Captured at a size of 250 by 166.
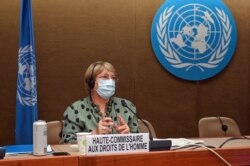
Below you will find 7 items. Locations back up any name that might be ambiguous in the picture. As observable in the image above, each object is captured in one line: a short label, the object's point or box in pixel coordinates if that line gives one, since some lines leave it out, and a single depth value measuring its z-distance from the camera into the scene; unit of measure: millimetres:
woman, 3127
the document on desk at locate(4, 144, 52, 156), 2359
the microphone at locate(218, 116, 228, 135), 3883
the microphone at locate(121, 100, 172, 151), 2096
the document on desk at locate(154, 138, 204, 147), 2566
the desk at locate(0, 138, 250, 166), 1866
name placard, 1948
